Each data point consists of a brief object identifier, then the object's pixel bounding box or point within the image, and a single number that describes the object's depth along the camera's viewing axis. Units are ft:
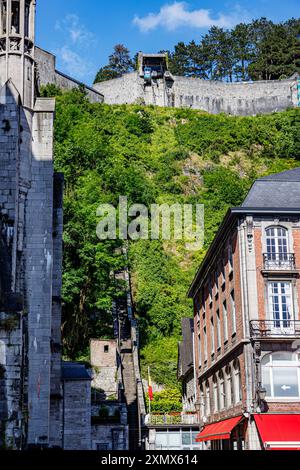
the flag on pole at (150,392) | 125.29
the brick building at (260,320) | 85.40
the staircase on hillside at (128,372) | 120.18
